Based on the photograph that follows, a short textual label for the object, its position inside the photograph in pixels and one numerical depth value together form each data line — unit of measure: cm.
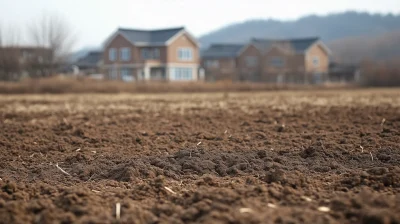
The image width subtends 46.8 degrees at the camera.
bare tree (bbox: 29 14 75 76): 4528
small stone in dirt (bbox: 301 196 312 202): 446
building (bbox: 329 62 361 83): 5434
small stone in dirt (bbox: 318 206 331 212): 409
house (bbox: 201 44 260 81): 5234
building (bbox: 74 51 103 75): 6661
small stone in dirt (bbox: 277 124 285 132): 984
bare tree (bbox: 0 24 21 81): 4212
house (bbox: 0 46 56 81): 4228
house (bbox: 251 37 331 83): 5314
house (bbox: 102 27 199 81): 4953
